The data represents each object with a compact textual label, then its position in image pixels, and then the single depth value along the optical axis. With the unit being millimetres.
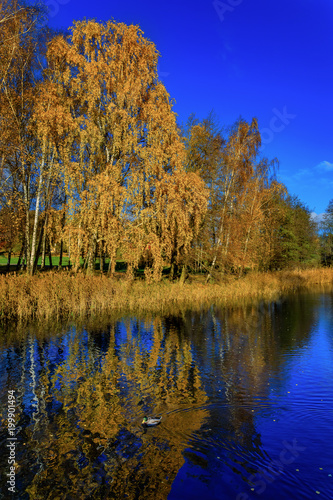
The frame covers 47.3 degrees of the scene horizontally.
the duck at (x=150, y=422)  6941
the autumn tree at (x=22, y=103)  19323
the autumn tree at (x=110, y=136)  20156
